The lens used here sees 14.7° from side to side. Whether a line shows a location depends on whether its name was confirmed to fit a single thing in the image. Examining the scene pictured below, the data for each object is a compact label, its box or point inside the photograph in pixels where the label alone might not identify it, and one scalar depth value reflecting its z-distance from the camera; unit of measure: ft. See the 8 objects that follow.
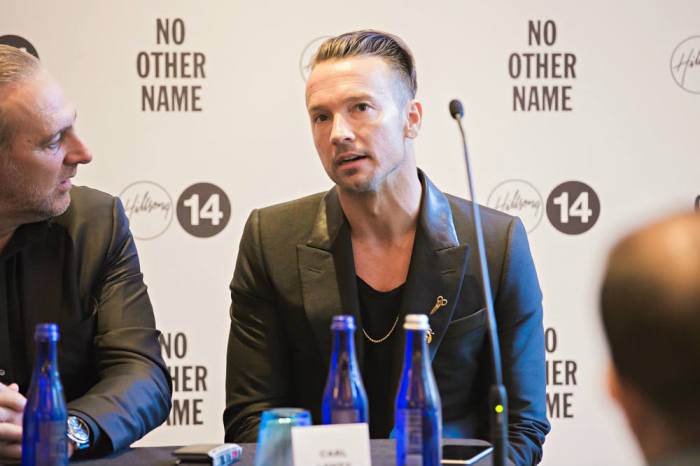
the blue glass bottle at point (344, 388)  12.65
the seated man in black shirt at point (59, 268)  14.23
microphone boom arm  12.19
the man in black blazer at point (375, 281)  14.53
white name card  12.19
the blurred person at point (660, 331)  10.81
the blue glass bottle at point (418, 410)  12.55
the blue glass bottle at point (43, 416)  12.56
